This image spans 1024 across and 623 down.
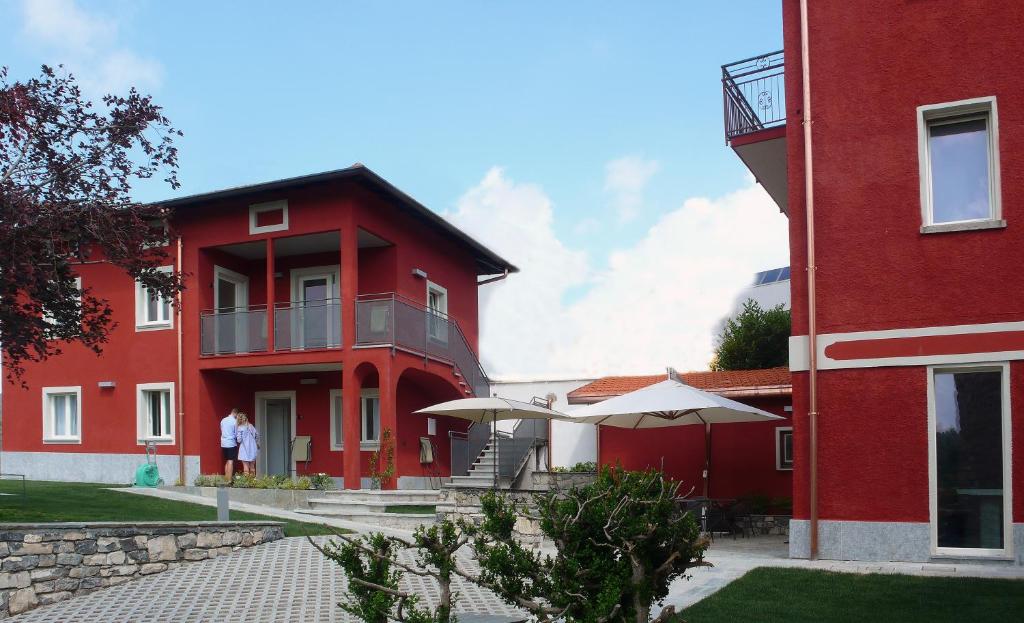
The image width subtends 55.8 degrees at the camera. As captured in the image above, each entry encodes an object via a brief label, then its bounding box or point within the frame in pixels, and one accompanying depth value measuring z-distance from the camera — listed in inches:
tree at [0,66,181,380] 413.4
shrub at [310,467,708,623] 215.9
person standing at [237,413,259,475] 741.3
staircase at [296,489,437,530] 618.1
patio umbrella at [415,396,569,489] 611.8
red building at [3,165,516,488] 760.3
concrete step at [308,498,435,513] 655.8
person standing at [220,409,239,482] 737.0
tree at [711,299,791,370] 999.6
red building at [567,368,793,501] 649.0
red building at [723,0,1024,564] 407.5
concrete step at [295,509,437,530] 608.8
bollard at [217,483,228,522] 485.4
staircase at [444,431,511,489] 724.6
